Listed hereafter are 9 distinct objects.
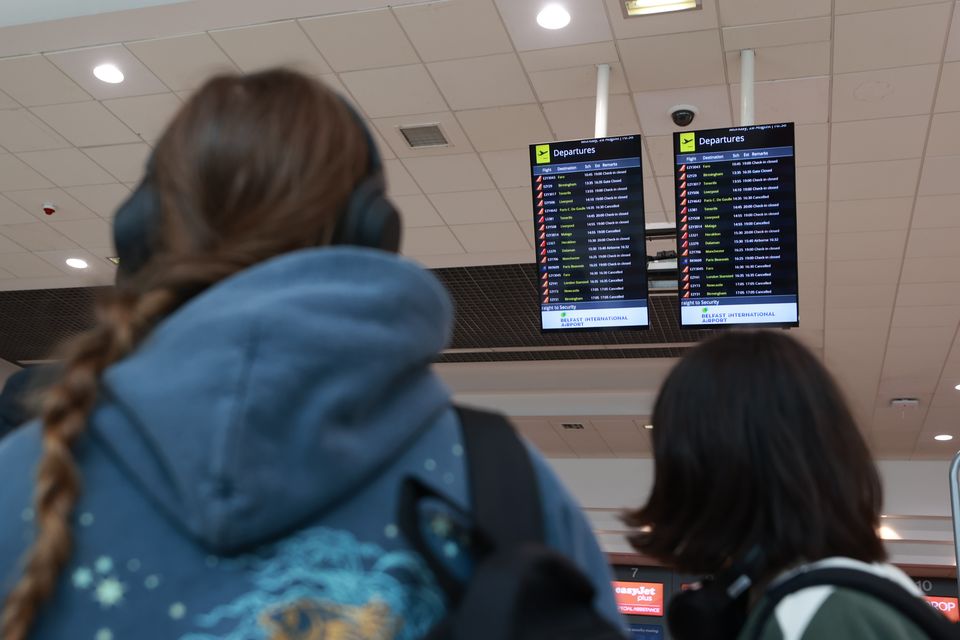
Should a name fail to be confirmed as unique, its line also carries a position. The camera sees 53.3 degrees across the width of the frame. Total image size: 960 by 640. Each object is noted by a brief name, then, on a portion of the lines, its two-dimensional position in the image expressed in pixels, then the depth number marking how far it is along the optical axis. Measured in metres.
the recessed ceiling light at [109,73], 4.45
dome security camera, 4.59
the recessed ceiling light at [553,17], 3.94
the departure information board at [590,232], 4.01
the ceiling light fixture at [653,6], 3.87
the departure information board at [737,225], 3.84
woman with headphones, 0.62
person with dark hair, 1.19
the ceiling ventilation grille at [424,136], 4.87
